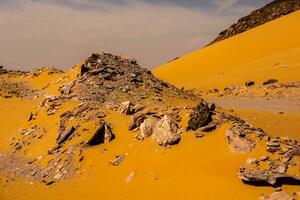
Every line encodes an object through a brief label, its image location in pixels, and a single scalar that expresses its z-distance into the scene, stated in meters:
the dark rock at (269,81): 38.50
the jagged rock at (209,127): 16.42
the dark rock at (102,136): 19.31
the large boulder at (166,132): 16.83
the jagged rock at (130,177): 16.25
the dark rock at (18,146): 22.00
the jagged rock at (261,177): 12.71
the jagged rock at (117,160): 17.67
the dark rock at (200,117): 16.75
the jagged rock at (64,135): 20.44
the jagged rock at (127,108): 21.11
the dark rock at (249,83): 40.34
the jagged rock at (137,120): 19.16
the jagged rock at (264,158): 13.74
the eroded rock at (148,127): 17.97
